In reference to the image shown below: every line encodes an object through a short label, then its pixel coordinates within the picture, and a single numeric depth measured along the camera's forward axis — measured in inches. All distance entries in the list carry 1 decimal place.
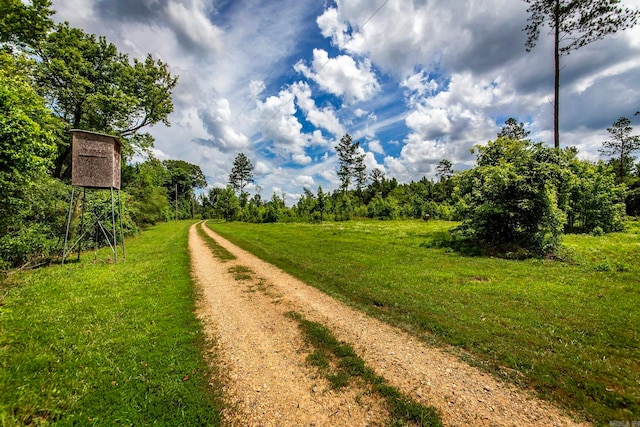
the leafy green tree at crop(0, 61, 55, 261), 305.6
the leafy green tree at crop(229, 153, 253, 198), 2896.2
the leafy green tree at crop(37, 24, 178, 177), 634.2
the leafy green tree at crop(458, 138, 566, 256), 518.0
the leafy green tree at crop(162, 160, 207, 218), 3101.9
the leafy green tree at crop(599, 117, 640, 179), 1716.3
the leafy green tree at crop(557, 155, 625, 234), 824.9
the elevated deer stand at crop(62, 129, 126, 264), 487.5
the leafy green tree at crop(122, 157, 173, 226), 1235.3
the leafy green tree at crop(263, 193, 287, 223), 1968.5
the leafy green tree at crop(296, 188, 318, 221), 1971.0
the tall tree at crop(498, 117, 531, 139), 1838.6
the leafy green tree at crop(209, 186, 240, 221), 2306.6
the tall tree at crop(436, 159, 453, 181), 3228.3
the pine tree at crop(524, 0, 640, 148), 650.2
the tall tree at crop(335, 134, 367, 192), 2418.8
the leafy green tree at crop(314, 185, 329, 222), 1910.7
